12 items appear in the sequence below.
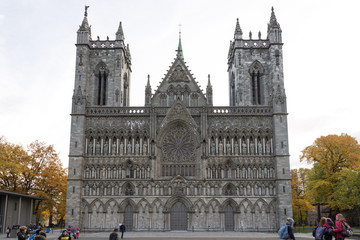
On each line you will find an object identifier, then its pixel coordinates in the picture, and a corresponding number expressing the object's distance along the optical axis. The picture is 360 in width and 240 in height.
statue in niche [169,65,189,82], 50.53
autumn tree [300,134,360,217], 47.59
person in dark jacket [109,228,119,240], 16.45
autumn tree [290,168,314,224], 55.82
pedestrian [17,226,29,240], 14.75
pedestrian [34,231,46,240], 12.78
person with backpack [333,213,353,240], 12.59
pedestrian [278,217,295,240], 12.29
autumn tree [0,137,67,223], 51.36
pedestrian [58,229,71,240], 14.72
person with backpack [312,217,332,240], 12.70
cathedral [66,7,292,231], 44.53
